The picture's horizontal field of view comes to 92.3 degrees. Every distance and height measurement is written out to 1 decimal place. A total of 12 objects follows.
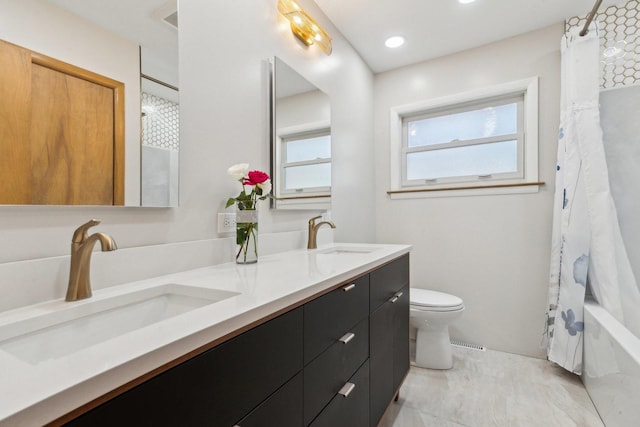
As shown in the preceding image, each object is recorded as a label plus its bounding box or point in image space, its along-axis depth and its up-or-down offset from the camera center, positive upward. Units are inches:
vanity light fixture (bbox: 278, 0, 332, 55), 66.3 +43.3
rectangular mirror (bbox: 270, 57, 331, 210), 64.5 +16.7
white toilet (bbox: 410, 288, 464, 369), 81.6 -31.1
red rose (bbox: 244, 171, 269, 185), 49.0 +5.4
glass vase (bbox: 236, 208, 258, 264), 49.8 -3.6
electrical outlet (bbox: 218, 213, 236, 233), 50.7 -1.8
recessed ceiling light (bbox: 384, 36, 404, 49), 94.9 +53.6
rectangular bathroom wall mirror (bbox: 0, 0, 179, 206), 30.0 +17.6
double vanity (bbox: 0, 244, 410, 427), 15.6 -10.3
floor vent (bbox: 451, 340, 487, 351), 96.3 -42.5
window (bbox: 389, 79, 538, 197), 94.0 +24.0
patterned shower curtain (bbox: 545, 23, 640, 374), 74.9 -3.3
